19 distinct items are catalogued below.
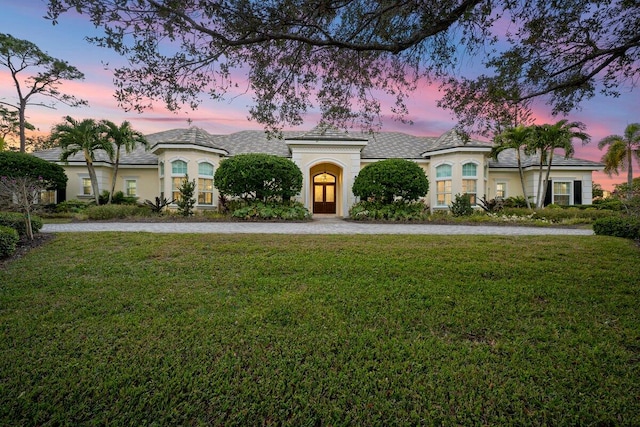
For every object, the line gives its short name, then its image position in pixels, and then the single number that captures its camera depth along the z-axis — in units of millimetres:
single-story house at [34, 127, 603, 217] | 17188
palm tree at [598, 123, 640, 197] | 21484
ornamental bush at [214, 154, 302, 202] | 13359
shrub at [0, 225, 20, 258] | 6363
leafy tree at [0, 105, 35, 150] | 21922
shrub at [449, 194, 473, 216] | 15820
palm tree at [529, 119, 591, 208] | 16328
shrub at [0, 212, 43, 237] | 7707
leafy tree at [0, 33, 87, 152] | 19688
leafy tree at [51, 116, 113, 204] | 16156
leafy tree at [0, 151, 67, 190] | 15031
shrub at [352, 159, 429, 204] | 14016
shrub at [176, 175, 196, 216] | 14336
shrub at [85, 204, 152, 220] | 13291
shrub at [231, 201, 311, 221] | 13352
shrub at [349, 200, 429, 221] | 14086
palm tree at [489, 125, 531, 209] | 16631
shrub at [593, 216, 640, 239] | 8283
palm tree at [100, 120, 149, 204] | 16375
